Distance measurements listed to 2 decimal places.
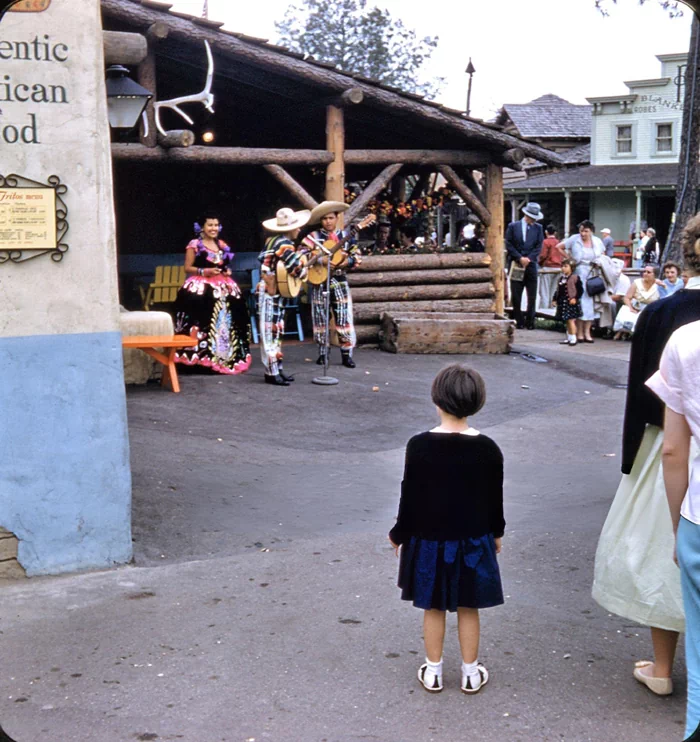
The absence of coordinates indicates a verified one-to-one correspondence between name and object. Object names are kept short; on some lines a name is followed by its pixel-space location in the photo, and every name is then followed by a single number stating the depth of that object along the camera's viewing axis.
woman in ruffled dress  11.59
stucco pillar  5.34
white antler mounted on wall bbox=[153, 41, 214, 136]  11.16
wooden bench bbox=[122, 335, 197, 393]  10.36
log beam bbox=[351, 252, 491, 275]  14.76
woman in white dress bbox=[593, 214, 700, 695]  4.02
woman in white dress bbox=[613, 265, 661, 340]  14.85
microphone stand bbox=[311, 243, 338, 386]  11.51
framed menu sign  5.32
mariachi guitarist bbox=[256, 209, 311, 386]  11.15
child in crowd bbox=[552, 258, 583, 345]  15.91
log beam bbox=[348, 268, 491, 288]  14.62
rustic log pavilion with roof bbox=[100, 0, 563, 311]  12.46
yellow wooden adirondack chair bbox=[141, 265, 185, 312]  15.64
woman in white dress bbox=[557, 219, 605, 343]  16.16
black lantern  9.45
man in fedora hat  16.84
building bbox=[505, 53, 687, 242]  41.44
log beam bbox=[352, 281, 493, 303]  14.60
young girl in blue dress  4.00
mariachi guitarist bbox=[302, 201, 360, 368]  11.80
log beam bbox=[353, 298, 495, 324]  14.46
